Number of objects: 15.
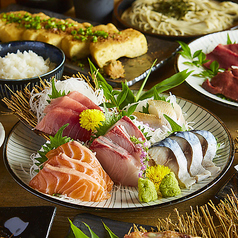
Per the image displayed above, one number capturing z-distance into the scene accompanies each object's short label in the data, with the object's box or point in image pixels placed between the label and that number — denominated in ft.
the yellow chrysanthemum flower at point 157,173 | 2.18
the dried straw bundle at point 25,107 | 2.44
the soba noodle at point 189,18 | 3.58
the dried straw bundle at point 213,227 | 1.92
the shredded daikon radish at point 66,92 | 2.48
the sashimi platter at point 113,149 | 2.11
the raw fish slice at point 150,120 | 2.42
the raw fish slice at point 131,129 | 2.27
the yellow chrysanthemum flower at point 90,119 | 2.31
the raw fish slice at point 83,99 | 2.41
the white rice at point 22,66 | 2.68
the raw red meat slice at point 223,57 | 2.96
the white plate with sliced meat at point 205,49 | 2.63
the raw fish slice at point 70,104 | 2.38
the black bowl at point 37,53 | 2.57
